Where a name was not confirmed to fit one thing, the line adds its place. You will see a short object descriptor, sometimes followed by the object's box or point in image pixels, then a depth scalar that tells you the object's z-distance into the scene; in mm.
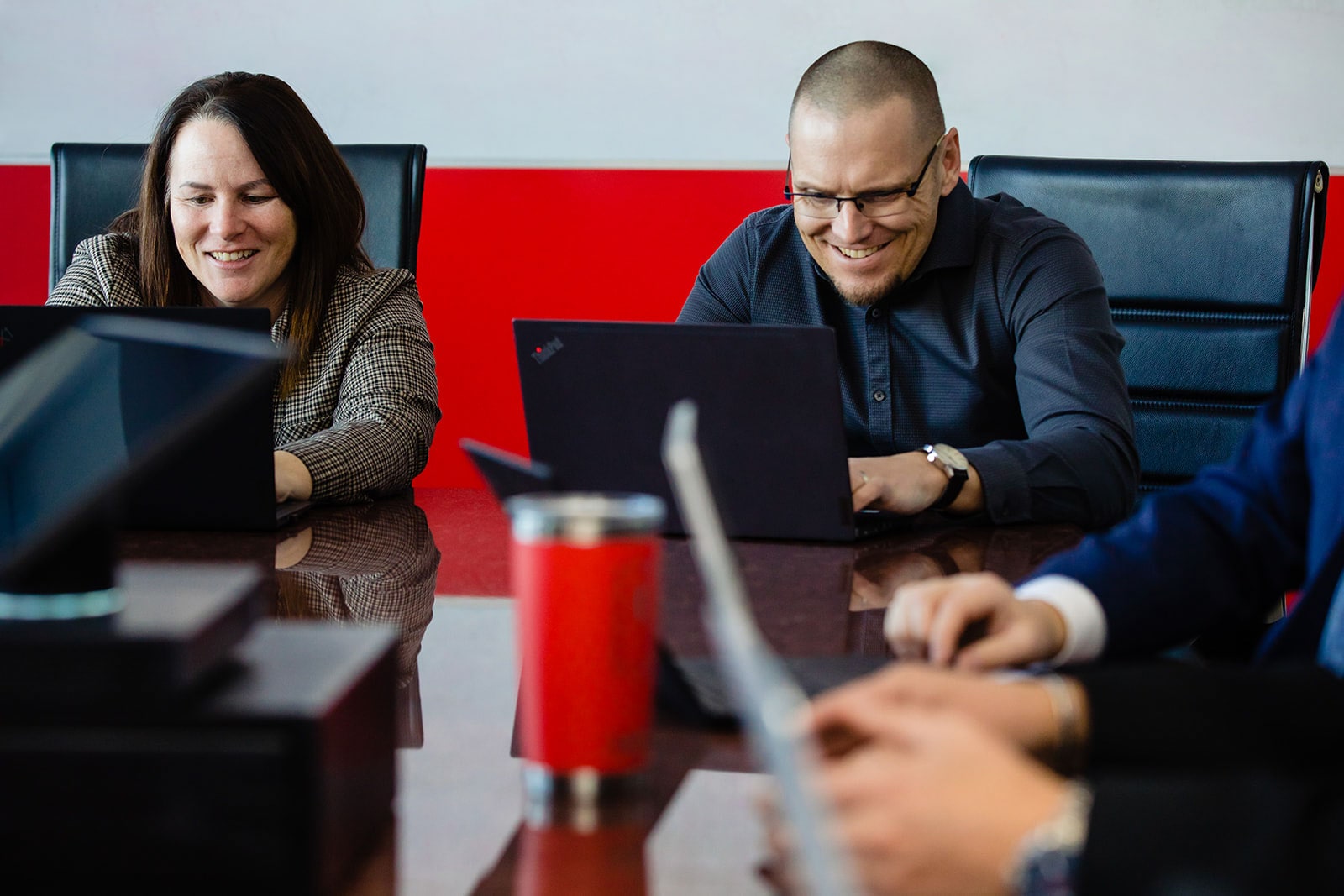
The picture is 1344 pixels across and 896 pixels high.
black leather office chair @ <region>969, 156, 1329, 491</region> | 3759
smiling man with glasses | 3537
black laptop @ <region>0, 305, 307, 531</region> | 3036
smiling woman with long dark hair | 3709
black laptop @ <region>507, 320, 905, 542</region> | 3003
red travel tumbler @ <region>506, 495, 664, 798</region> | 2365
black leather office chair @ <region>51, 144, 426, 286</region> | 3944
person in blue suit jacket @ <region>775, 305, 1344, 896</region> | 2085
